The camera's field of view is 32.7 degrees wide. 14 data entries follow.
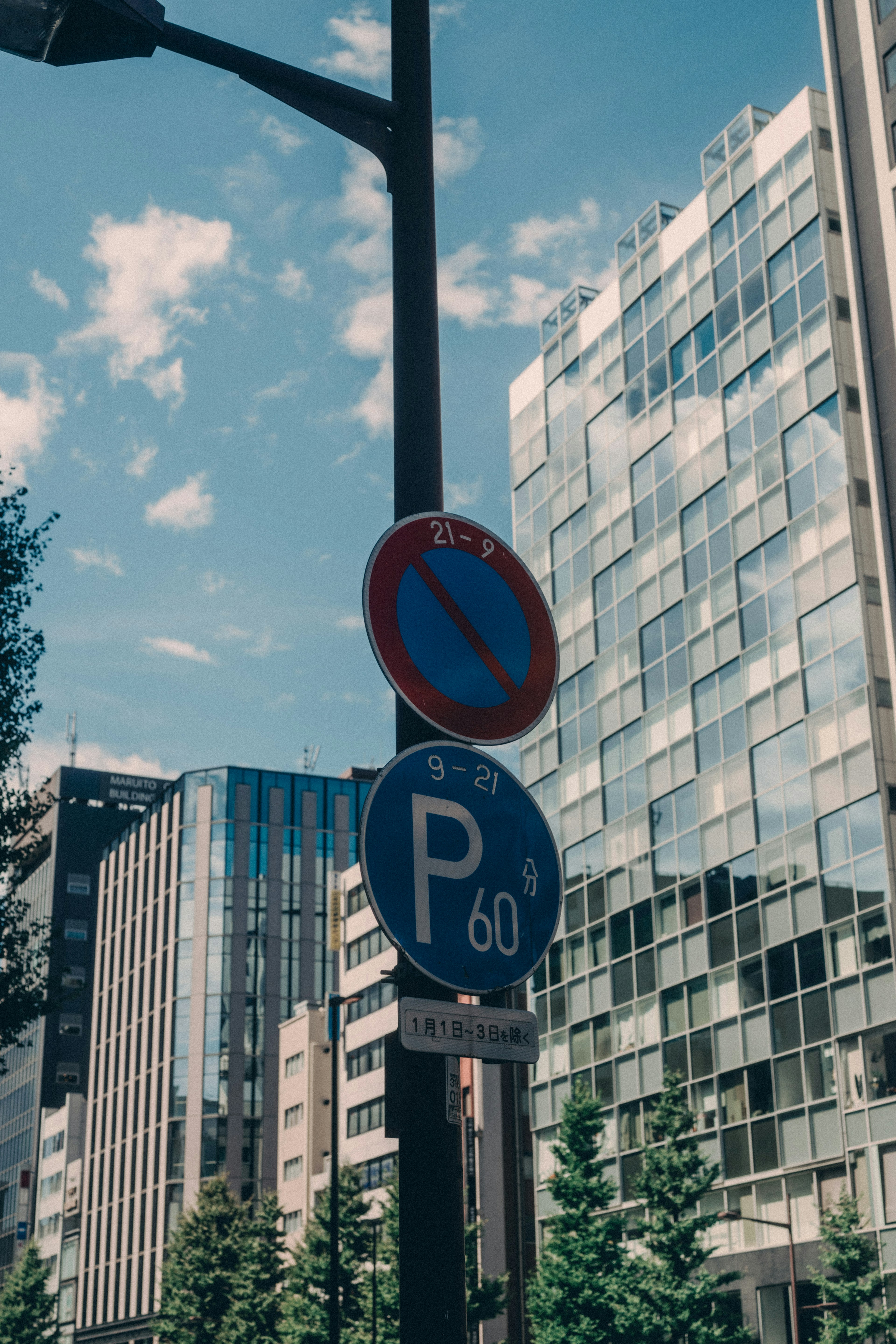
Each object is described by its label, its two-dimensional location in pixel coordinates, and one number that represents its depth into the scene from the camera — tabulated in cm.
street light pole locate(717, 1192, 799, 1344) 3897
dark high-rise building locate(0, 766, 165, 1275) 13000
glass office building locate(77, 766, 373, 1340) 10225
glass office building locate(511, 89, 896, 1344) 4272
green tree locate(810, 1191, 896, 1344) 3616
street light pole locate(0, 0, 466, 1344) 399
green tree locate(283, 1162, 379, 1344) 5288
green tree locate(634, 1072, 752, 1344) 3756
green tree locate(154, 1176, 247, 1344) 6756
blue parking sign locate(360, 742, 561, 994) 394
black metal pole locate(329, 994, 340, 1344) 4181
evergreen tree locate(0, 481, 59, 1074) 2050
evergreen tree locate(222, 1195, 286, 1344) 6066
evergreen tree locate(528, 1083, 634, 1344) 3919
